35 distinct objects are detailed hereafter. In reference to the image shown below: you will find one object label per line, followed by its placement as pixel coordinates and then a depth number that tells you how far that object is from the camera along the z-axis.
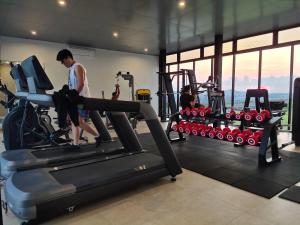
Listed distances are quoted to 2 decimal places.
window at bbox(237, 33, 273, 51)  7.24
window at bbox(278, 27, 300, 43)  6.61
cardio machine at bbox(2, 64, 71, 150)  3.16
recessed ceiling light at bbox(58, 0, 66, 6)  4.75
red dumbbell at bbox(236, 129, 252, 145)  3.69
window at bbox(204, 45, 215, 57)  8.89
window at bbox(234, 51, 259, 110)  7.68
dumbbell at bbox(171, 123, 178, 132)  4.88
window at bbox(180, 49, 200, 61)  9.51
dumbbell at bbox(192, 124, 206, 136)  4.43
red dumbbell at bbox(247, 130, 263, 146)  3.57
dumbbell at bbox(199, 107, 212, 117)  4.41
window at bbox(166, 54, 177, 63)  10.55
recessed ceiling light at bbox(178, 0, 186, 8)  4.84
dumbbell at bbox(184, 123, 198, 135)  4.56
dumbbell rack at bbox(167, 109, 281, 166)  3.33
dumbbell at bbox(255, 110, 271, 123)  3.45
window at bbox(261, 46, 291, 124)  6.96
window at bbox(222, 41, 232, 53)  8.25
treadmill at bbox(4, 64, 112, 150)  2.75
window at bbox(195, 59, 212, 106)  9.15
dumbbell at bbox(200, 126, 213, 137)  4.30
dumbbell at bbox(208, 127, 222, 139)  4.13
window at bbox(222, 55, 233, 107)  8.35
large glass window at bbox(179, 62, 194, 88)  9.88
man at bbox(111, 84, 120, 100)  6.72
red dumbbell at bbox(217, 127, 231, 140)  4.01
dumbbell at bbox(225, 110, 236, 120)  3.91
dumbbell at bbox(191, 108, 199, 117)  4.56
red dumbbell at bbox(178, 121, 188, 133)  4.74
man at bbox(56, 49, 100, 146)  3.14
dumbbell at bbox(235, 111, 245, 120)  3.78
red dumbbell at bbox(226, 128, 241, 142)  3.86
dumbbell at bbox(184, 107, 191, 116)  4.71
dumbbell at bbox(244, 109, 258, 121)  3.57
